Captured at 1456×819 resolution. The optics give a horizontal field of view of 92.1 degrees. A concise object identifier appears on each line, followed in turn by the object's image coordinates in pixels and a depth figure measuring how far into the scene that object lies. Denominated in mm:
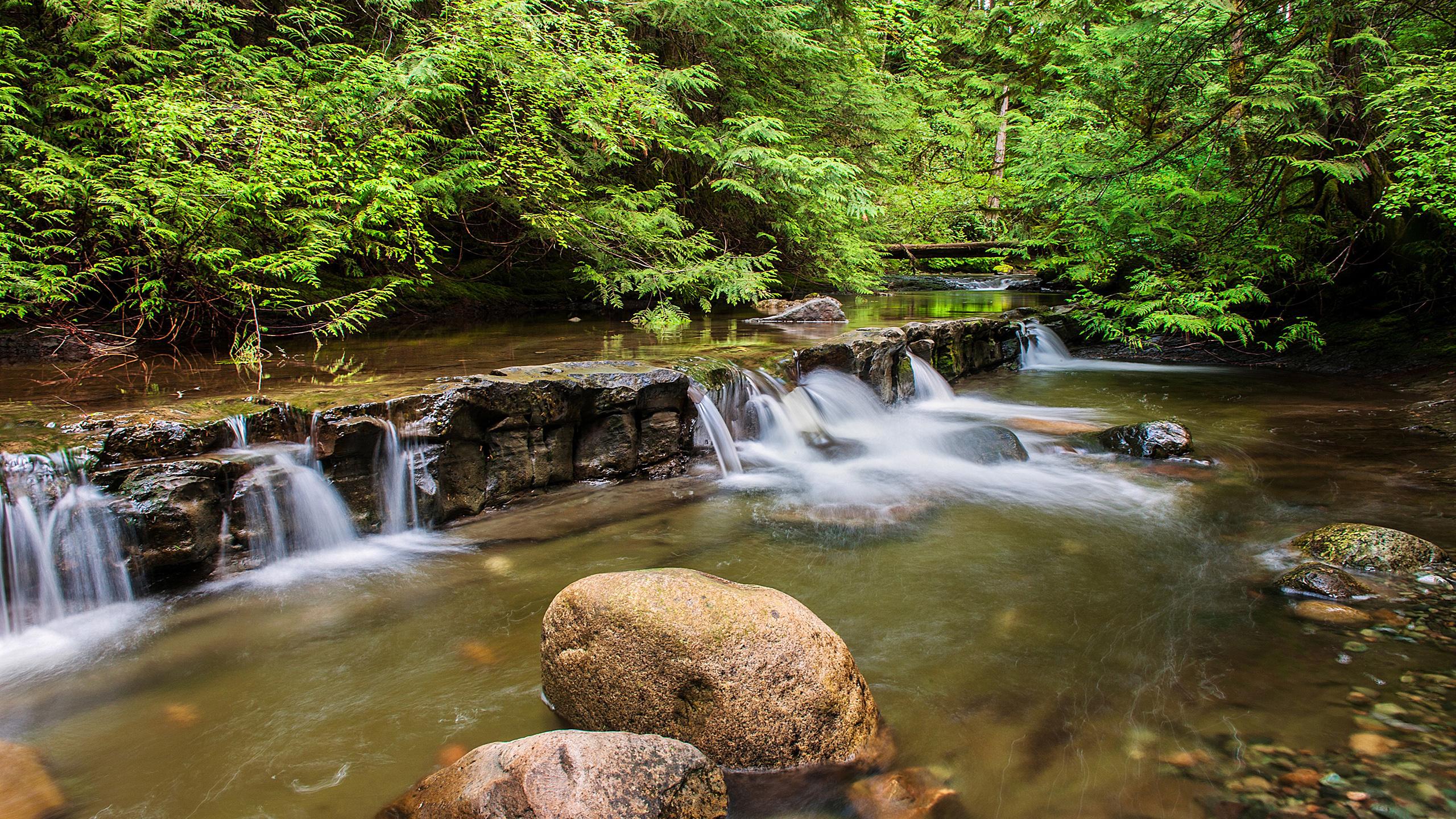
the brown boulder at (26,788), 2611
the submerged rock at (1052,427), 7832
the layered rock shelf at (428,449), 4336
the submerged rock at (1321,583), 4027
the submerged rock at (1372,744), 2774
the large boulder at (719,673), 2785
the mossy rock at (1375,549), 4211
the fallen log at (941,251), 22203
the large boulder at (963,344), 10367
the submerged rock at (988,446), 7152
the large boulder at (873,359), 8453
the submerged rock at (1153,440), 6898
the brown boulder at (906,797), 2598
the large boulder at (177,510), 4266
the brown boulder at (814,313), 12008
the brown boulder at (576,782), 2258
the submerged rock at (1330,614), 3758
